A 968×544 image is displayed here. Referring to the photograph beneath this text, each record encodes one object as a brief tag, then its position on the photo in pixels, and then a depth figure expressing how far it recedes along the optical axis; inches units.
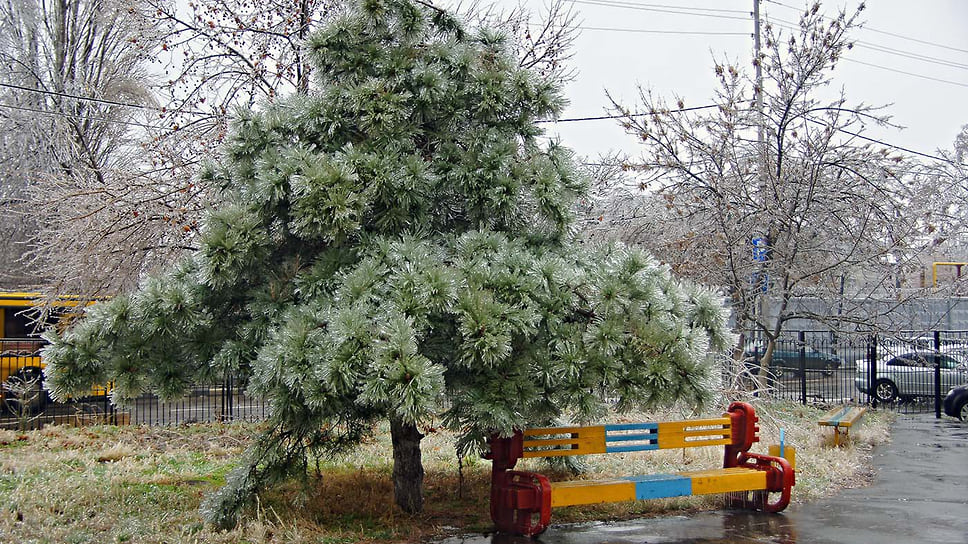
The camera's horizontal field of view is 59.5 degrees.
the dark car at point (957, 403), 604.1
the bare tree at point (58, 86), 700.0
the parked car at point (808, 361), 756.3
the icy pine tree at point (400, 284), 212.7
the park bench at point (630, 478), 253.9
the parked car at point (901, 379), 695.1
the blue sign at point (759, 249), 472.7
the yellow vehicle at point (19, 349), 465.7
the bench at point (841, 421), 434.6
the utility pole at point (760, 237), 476.1
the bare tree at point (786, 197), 464.1
